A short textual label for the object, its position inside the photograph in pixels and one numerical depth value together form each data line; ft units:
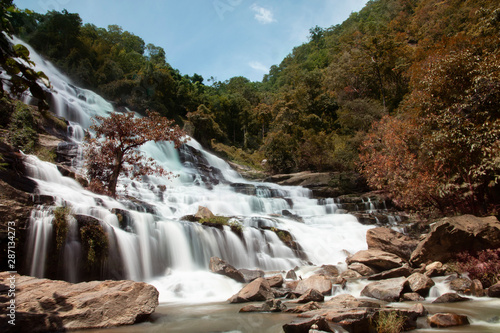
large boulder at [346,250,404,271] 32.01
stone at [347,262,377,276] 31.62
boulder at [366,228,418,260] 36.19
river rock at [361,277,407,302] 23.15
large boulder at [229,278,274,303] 23.59
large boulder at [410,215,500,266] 30.07
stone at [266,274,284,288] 28.12
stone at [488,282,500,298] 22.76
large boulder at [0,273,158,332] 16.15
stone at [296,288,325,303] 22.33
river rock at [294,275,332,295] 25.16
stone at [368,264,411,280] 29.17
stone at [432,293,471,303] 22.26
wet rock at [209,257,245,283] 30.48
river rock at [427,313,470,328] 16.56
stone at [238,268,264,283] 31.17
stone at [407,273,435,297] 24.35
